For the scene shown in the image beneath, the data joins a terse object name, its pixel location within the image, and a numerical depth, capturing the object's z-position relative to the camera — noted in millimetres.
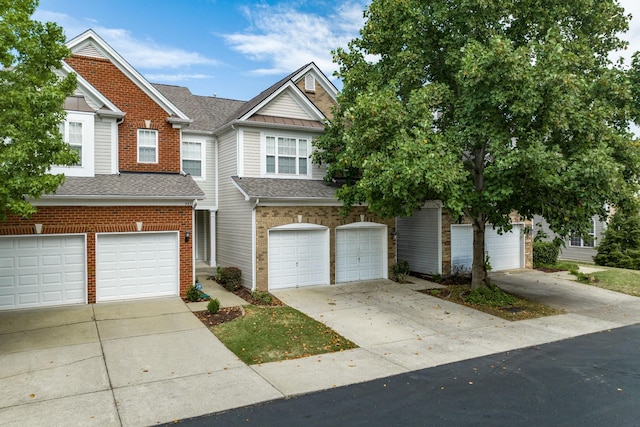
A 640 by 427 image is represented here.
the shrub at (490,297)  13805
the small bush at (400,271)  17359
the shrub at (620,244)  23392
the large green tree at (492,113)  10969
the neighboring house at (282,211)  15242
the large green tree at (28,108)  8109
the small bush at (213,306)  11953
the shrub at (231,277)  15445
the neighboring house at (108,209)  12211
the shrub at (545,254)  22703
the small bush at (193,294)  13477
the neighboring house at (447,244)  18422
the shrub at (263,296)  13677
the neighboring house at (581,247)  26438
